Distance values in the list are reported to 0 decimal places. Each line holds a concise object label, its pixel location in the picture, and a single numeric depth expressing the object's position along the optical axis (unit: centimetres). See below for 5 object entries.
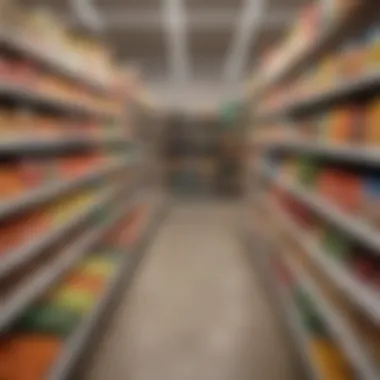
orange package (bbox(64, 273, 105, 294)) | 423
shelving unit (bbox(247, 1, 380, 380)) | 272
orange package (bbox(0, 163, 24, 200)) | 279
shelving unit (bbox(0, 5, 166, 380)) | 291
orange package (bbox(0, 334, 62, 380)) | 289
